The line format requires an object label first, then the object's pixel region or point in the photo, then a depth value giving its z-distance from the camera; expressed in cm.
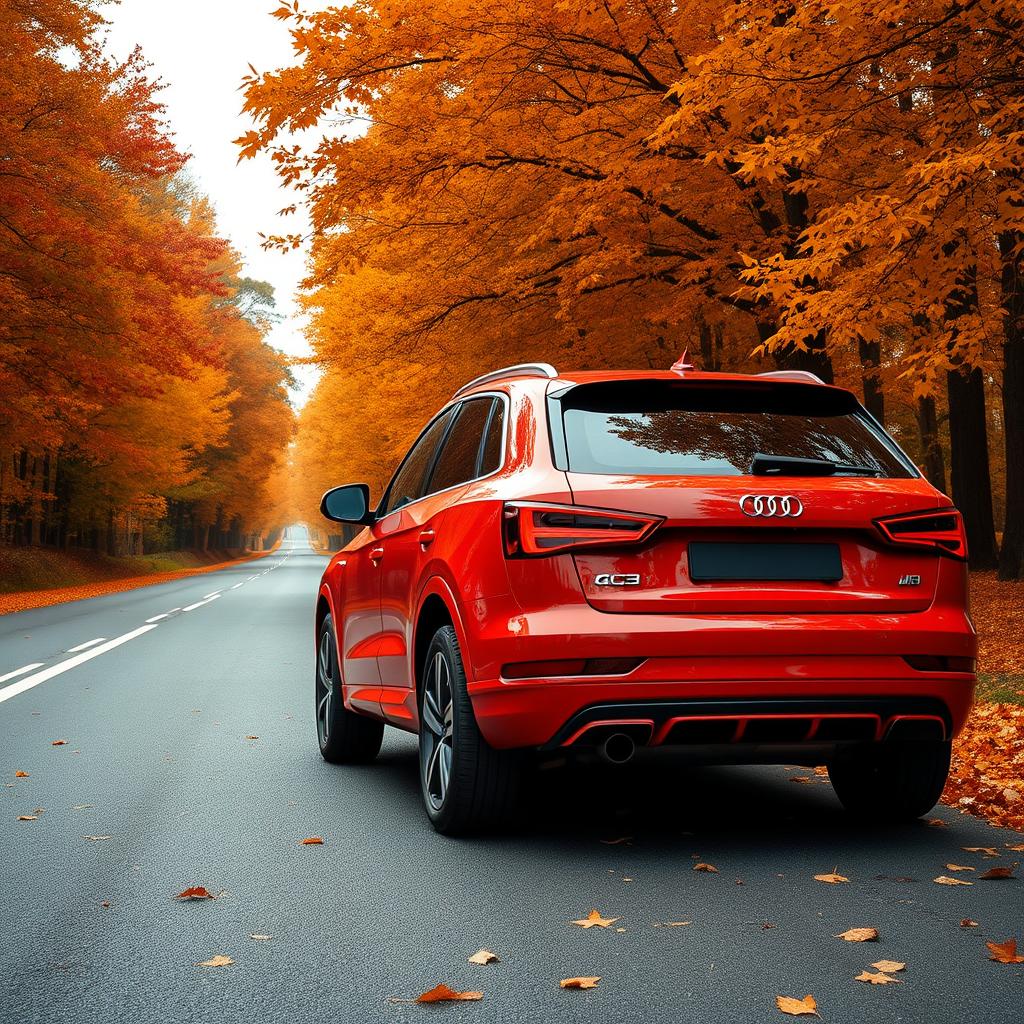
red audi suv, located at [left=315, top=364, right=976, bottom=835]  480
